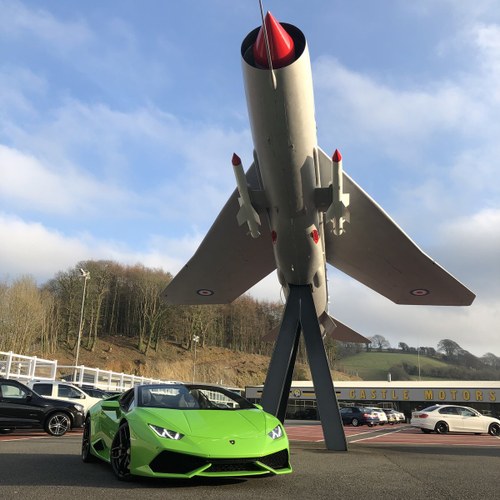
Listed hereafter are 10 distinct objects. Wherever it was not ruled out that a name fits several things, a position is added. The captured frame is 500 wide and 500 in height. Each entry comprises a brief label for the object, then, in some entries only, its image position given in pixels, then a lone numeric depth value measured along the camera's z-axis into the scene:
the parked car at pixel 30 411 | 11.20
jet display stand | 10.86
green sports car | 4.54
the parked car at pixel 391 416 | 34.91
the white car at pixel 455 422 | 20.44
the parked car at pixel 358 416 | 29.92
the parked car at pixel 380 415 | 31.04
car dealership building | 38.31
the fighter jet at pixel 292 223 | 8.51
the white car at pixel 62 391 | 15.57
